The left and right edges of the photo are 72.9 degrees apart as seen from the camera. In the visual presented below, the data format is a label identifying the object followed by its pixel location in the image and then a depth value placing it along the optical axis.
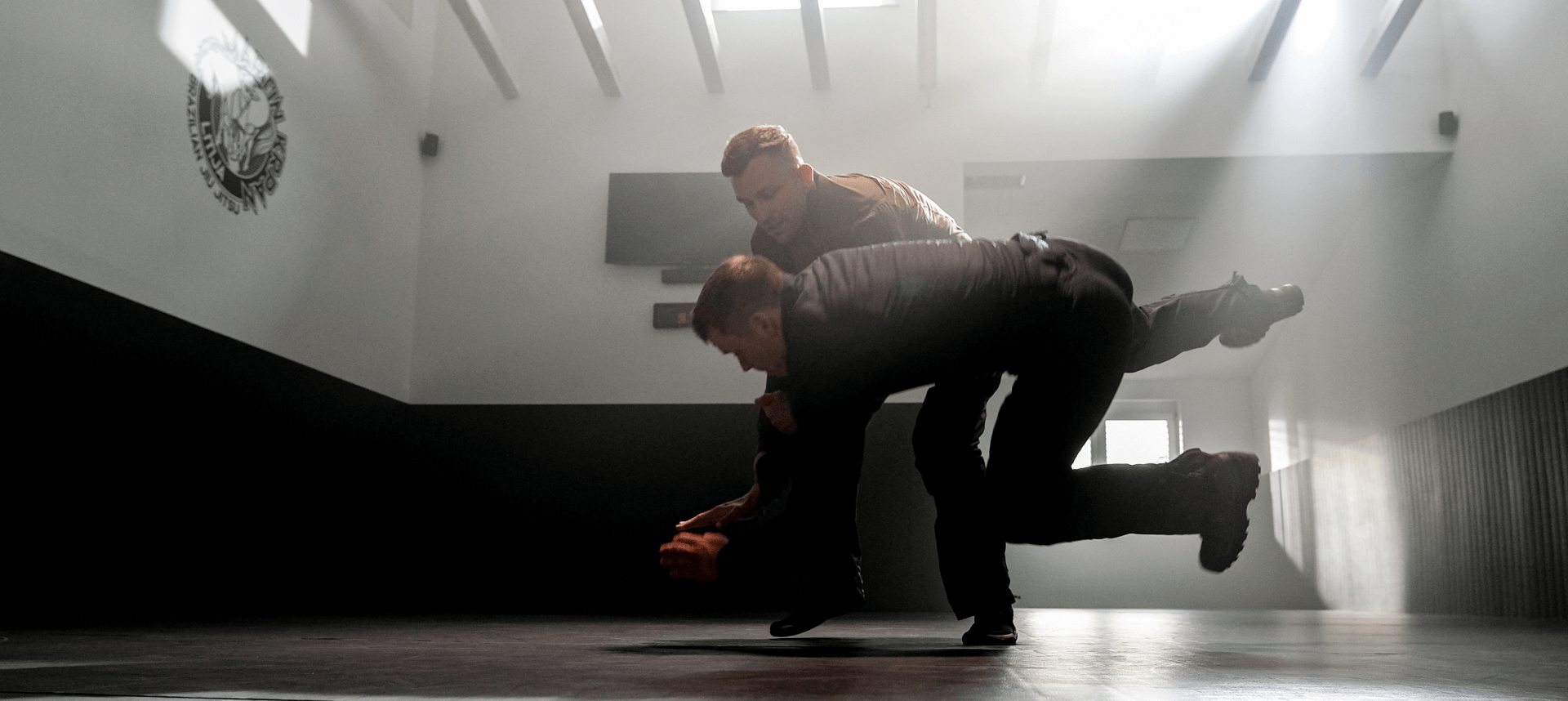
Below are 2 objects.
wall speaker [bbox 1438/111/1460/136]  4.83
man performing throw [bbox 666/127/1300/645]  2.06
